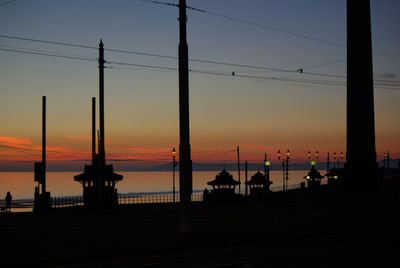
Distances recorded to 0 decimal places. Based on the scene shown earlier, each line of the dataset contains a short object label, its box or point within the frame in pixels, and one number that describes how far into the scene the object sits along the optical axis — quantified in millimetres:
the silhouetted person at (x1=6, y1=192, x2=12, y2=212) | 41625
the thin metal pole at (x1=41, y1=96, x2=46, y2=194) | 37125
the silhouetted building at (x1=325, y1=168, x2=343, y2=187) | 76100
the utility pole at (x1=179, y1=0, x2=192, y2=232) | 16234
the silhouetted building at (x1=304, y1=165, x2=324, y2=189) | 60356
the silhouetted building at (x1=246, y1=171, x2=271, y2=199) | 50750
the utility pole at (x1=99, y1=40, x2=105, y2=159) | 27511
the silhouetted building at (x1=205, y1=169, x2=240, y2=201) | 46031
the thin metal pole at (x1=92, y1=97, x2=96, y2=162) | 34688
